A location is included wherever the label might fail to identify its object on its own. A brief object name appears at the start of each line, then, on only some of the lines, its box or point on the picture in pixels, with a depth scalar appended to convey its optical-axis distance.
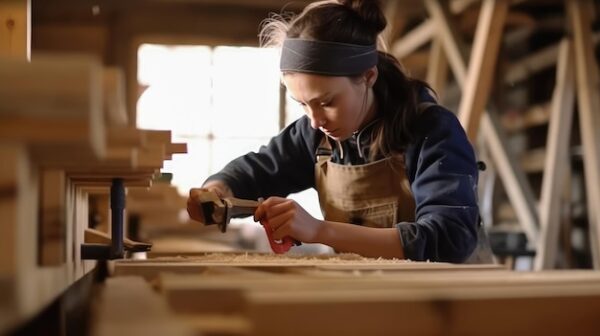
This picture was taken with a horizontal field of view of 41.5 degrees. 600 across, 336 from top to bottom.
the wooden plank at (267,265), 1.35
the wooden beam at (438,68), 5.80
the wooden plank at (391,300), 0.78
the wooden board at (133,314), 0.71
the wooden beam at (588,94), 4.41
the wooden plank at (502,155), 4.99
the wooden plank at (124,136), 0.99
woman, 2.05
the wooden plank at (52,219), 1.12
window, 9.05
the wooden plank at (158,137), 1.41
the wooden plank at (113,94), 0.87
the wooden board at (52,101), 0.73
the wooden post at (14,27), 2.08
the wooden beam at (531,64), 5.93
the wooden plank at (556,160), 4.77
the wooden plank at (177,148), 1.74
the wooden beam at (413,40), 5.71
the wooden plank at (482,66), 4.35
